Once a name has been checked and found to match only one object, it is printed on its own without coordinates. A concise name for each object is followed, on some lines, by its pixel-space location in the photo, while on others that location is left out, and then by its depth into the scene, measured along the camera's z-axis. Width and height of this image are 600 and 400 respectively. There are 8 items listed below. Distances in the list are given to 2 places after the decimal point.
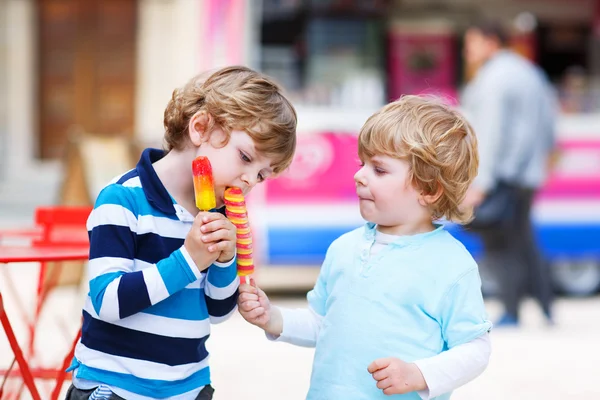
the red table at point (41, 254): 4.28
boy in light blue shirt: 3.77
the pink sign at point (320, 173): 12.91
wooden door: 20.33
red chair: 5.20
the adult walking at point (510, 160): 11.02
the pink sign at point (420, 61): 14.53
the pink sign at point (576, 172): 13.93
